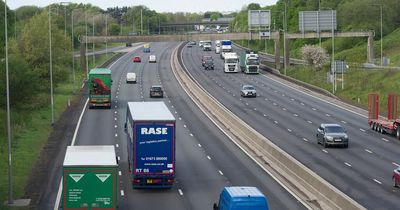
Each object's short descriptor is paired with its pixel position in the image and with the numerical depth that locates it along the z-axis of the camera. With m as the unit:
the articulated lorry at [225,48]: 178.49
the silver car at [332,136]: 60.72
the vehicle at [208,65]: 143.88
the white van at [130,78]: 119.44
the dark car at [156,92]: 98.69
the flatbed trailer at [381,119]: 68.38
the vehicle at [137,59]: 170.06
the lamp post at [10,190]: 39.81
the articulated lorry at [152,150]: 42.81
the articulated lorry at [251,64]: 133.50
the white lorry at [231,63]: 136.75
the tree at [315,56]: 128.75
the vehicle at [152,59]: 166.38
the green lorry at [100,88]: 83.88
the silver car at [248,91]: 99.98
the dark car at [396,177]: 44.28
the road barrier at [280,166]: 38.21
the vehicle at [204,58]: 146.43
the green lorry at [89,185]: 33.22
